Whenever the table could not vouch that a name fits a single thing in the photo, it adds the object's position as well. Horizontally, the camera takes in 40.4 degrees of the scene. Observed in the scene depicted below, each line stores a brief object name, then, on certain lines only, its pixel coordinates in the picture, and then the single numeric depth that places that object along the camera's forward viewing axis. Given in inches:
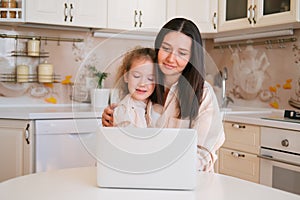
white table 35.7
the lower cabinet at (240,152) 102.3
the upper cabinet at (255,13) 105.9
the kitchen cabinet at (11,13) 112.1
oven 90.5
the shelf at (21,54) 122.9
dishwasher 104.3
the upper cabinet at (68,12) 112.8
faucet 135.4
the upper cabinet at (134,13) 122.6
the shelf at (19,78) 120.3
